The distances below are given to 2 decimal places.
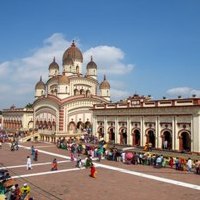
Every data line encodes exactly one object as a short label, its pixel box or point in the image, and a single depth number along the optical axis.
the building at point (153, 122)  24.04
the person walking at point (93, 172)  17.28
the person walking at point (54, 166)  19.25
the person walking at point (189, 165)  18.73
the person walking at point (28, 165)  19.42
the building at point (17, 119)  49.23
